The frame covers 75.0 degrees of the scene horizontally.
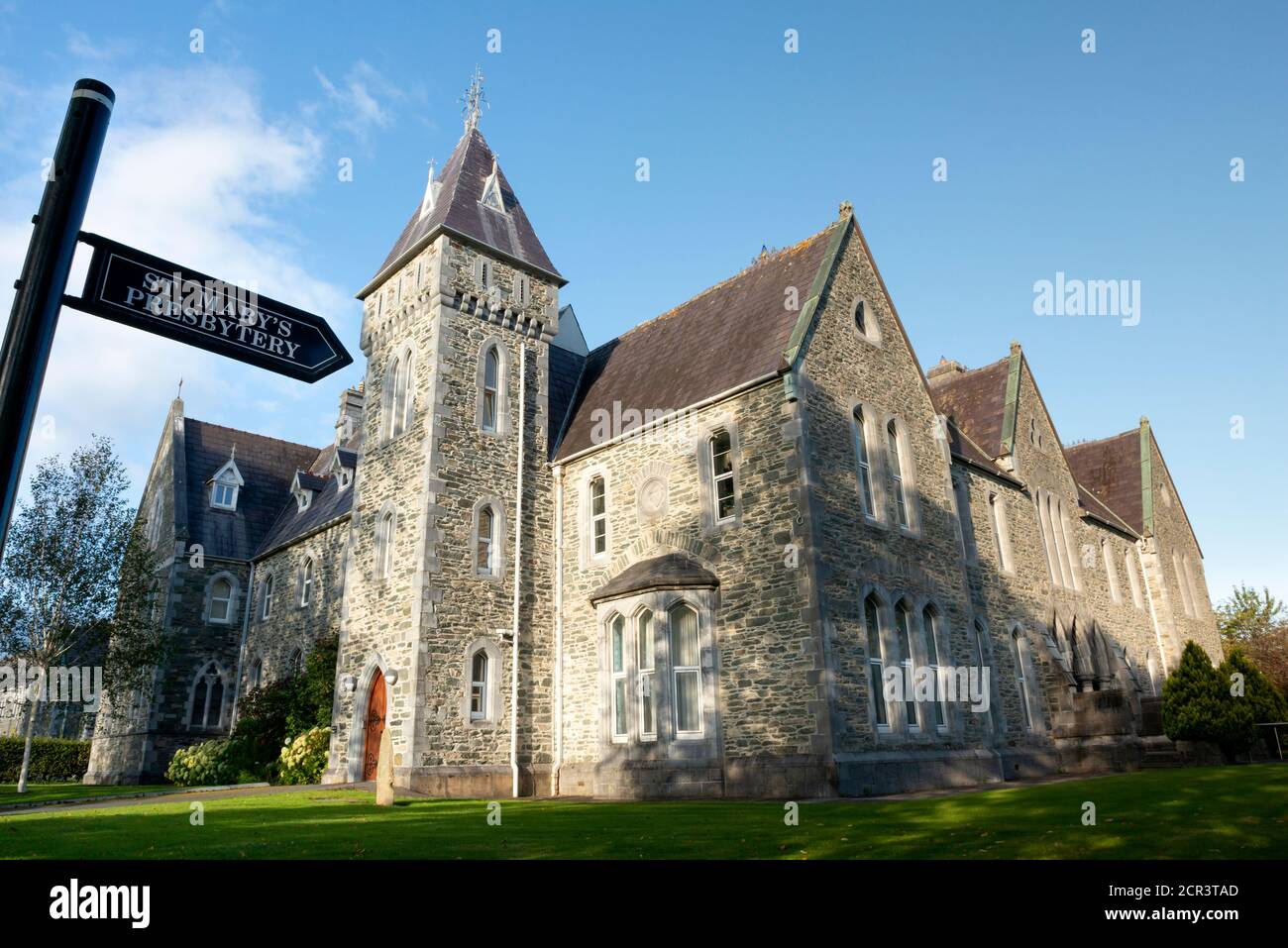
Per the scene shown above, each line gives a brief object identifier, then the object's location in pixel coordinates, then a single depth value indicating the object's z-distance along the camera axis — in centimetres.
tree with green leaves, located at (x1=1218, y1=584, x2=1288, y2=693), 4016
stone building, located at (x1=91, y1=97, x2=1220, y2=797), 1702
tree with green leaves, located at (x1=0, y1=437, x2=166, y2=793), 2580
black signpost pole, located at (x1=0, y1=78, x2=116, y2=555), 315
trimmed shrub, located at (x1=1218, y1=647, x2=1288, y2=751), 2220
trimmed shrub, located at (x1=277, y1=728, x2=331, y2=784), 2134
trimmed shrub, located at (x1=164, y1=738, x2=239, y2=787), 2367
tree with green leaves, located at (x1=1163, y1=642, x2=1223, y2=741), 2183
